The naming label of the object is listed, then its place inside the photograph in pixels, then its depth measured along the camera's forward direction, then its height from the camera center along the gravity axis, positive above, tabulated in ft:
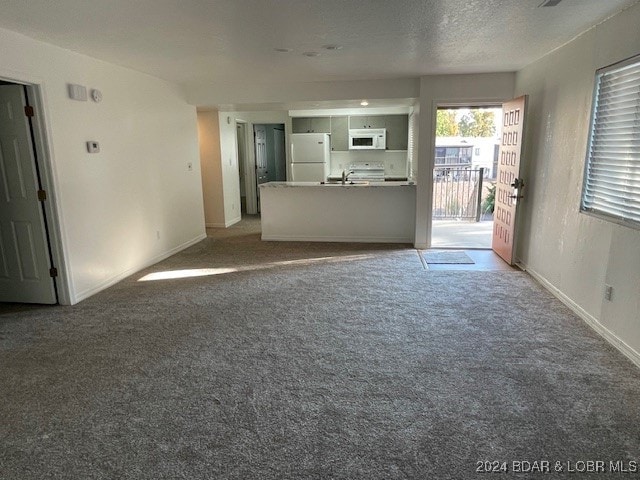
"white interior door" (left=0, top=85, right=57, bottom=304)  11.62 -1.80
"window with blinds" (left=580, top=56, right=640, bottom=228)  9.14 -0.01
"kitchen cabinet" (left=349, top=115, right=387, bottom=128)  28.17 +2.04
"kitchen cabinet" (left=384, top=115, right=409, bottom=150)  27.99 +1.31
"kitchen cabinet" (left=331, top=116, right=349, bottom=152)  28.89 +1.21
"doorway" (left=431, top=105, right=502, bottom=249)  21.36 -2.84
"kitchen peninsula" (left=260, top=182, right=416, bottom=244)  20.53 -3.08
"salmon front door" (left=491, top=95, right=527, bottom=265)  15.34 -1.19
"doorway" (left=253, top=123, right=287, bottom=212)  30.53 -0.09
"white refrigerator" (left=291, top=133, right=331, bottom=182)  28.04 -0.32
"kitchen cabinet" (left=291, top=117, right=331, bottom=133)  29.09 +1.93
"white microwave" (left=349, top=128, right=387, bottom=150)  27.78 +0.82
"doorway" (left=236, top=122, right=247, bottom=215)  29.30 +0.02
